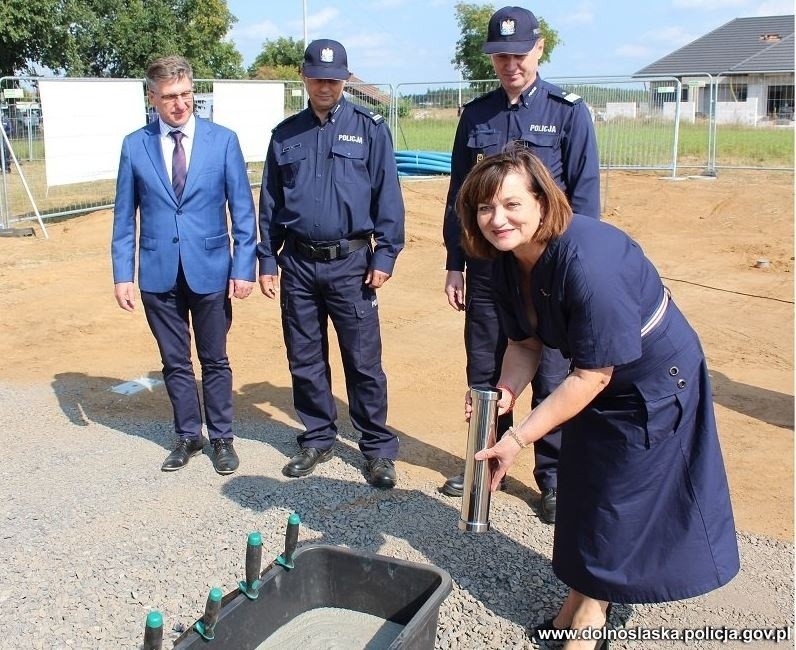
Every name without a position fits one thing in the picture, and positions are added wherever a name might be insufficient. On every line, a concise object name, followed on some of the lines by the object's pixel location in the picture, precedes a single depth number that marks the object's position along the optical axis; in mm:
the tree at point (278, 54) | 62312
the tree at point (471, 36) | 42781
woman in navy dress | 2535
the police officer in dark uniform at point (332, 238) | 4480
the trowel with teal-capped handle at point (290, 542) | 3041
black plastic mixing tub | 2949
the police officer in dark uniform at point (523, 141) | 4035
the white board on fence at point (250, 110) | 15461
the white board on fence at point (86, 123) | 12336
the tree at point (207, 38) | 42344
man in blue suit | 4641
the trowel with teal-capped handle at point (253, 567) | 2898
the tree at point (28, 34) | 26688
